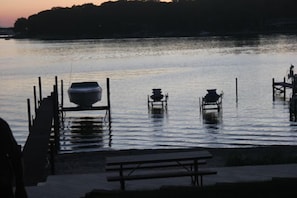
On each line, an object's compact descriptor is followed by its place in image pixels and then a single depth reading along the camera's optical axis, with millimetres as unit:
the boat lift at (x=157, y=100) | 36000
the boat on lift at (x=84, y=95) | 33500
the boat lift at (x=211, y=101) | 33719
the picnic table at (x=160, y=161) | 9500
